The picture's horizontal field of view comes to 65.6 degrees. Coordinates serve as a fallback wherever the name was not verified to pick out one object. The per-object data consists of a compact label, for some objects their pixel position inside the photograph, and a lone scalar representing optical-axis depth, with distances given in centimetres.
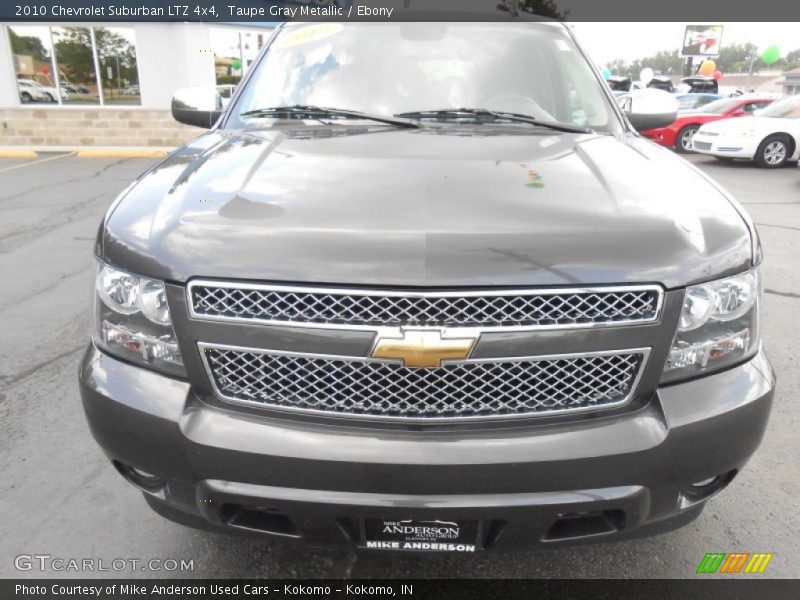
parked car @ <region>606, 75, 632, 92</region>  3160
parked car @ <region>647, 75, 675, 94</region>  3070
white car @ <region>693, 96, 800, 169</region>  1288
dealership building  1467
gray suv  156
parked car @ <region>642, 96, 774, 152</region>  1516
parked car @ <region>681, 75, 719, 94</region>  3047
